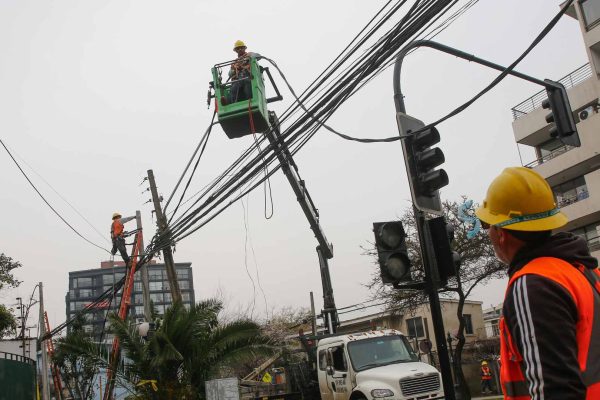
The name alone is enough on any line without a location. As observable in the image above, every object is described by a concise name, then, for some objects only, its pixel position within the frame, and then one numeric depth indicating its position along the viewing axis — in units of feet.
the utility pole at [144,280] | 61.08
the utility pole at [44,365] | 85.87
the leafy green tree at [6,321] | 94.07
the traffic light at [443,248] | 23.58
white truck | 39.83
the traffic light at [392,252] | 25.02
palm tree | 47.91
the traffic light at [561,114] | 28.09
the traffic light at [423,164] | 24.29
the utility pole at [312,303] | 115.25
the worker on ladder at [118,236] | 66.03
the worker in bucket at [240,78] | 43.19
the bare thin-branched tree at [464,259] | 72.69
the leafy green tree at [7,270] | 101.04
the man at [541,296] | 6.10
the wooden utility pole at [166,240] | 57.06
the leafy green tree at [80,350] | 52.65
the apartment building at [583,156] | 88.48
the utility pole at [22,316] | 141.07
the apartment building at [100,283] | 437.58
